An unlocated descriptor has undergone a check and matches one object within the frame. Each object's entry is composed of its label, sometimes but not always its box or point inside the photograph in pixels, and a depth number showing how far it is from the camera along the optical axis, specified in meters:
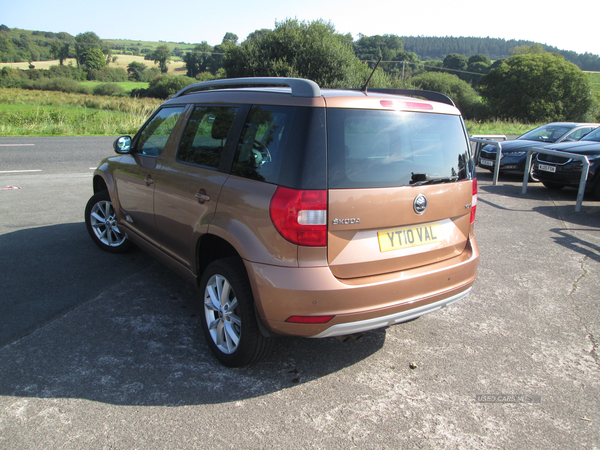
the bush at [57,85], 65.38
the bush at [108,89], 68.92
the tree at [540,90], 63.62
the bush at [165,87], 67.31
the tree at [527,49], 102.69
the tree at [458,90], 64.31
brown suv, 2.56
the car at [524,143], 11.47
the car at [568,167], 9.23
